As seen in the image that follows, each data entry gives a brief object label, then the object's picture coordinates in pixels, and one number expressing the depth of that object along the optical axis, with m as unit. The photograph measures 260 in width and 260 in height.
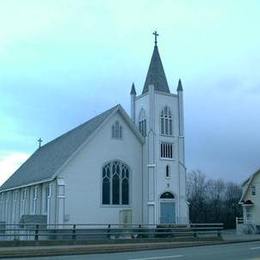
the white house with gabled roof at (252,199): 62.66
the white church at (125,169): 40.59
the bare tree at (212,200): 78.75
